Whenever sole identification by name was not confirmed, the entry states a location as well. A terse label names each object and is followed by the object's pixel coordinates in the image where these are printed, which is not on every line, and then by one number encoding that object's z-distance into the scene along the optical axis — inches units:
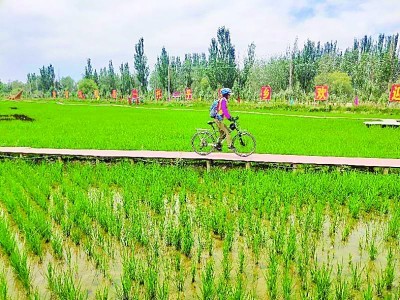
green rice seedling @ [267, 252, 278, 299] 113.1
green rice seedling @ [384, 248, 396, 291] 118.3
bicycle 283.7
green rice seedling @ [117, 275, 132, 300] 110.9
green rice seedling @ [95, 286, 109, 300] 105.2
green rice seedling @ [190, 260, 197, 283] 123.9
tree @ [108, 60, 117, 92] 2434.8
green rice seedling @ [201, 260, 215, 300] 108.3
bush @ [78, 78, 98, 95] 2452.0
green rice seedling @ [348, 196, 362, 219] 184.2
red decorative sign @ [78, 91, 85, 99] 2151.8
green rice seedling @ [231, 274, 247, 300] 104.4
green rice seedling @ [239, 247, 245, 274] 130.0
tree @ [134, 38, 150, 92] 1999.3
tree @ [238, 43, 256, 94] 1759.4
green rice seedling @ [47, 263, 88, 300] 107.7
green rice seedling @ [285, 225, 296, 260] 136.2
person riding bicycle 265.7
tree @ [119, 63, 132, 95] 2232.4
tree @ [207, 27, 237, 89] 1710.1
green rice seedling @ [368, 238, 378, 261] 139.9
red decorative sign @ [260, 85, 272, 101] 1313.0
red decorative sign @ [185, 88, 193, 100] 1617.1
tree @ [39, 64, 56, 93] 2778.1
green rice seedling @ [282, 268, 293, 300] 108.0
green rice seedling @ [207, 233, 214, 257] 145.3
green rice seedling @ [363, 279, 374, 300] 102.3
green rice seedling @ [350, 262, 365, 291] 117.9
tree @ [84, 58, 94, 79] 2854.3
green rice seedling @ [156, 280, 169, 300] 108.8
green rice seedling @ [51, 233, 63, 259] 139.8
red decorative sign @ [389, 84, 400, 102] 964.0
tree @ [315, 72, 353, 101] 1819.6
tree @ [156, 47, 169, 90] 2001.7
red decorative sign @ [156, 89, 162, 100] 1731.1
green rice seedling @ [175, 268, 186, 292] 118.4
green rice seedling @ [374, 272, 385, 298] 114.7
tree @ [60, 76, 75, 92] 3698.1
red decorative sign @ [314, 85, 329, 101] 1190.3
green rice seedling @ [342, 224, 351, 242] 158.9
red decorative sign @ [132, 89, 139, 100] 1650.1
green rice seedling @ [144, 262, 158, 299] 111.7
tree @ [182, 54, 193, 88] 2088.1
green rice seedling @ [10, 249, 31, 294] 119.9
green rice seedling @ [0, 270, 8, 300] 105.8
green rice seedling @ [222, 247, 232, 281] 123.1
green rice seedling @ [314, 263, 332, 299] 110.1
